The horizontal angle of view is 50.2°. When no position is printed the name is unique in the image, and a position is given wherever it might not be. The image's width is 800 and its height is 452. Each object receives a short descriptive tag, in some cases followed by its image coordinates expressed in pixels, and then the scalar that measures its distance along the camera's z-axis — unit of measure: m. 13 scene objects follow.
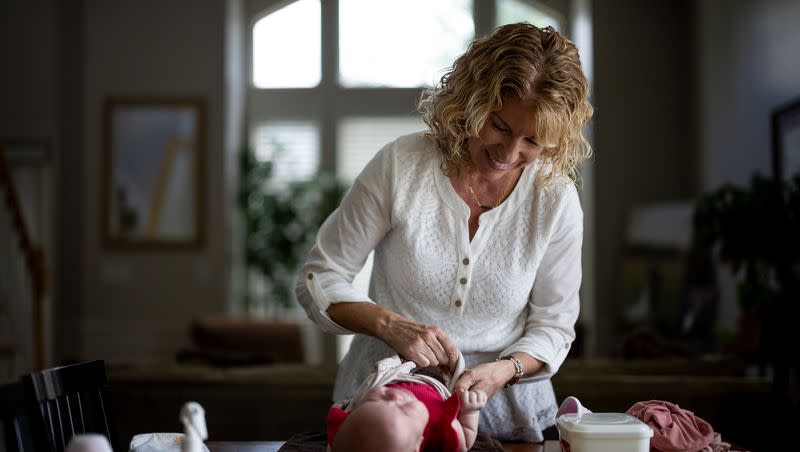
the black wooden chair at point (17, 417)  1.19
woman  1.60
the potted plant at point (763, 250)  3.61
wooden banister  5.35
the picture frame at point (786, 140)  4.50
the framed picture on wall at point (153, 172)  6.88
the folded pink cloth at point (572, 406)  1.38
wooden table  1.49
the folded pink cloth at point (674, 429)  1.34
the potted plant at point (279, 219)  6.96
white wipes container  1.23
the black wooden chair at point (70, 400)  1.27
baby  1.19
